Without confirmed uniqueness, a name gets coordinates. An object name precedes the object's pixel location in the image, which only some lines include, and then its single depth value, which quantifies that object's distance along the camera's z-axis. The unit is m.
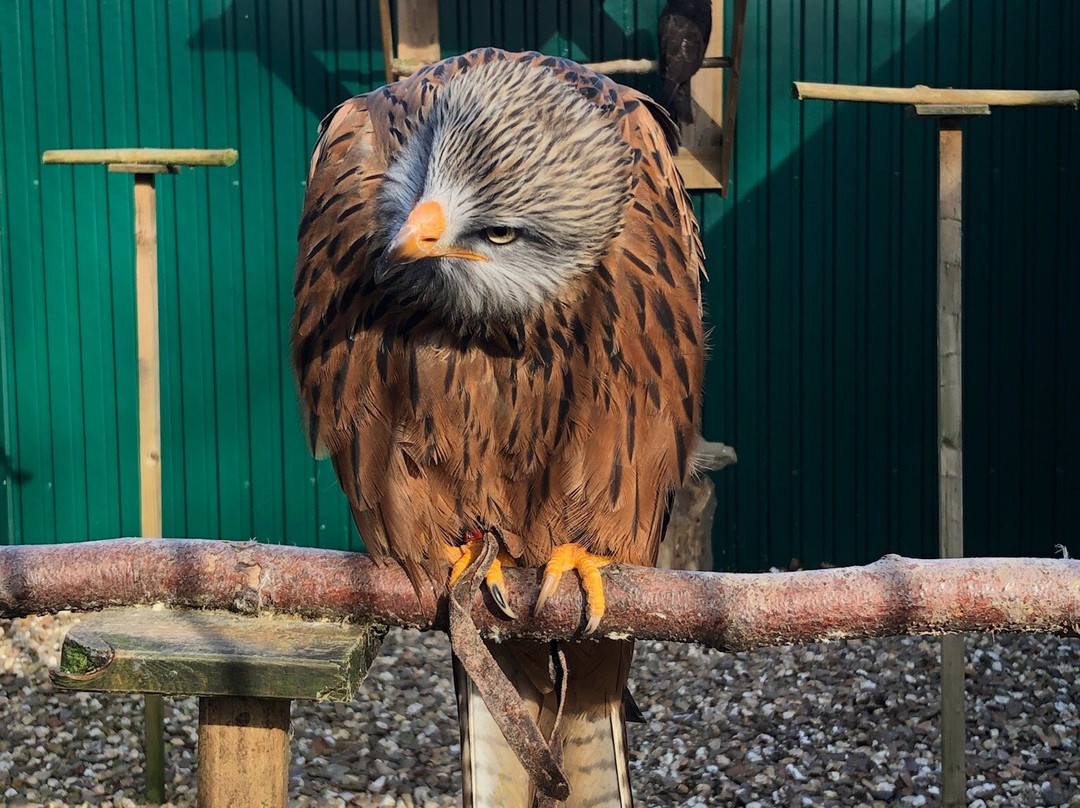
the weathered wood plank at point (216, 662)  1.94
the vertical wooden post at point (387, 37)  4.95
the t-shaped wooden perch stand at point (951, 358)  3.66
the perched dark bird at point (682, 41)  5.25
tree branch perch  1.89
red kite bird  1.83
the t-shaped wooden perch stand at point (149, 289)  3.90
